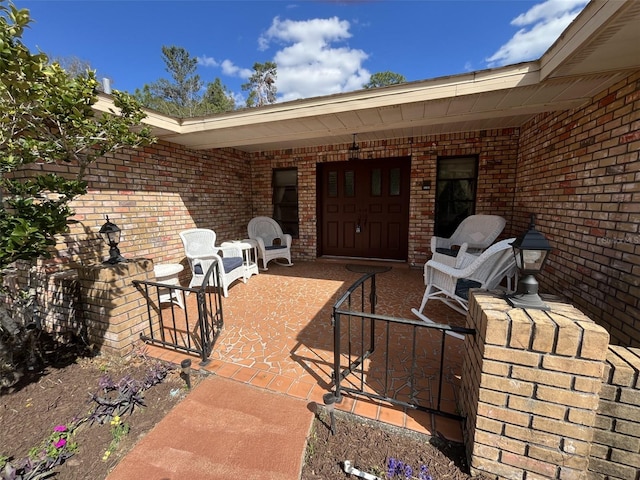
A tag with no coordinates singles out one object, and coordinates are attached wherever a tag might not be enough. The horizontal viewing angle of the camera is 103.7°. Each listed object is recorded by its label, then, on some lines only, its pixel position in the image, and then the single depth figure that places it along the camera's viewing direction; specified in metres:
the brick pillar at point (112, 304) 2.16
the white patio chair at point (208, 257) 3.55
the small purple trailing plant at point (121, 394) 1.65
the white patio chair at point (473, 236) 3.73
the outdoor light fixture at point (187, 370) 1.82
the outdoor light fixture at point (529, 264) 1.21
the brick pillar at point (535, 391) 1.06
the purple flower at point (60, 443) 1.42
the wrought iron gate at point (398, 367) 1.56
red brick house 1.88
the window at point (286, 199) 5.77
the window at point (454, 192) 4.60
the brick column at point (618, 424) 1.10
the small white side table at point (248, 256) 4.25
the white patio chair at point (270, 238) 5.00
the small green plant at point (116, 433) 1.41
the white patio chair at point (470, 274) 2.34
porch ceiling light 4.77
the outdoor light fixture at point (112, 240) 2.26
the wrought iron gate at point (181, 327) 2.09
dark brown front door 5.20
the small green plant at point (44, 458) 1.26
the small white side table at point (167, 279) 3.07
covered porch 1.65
